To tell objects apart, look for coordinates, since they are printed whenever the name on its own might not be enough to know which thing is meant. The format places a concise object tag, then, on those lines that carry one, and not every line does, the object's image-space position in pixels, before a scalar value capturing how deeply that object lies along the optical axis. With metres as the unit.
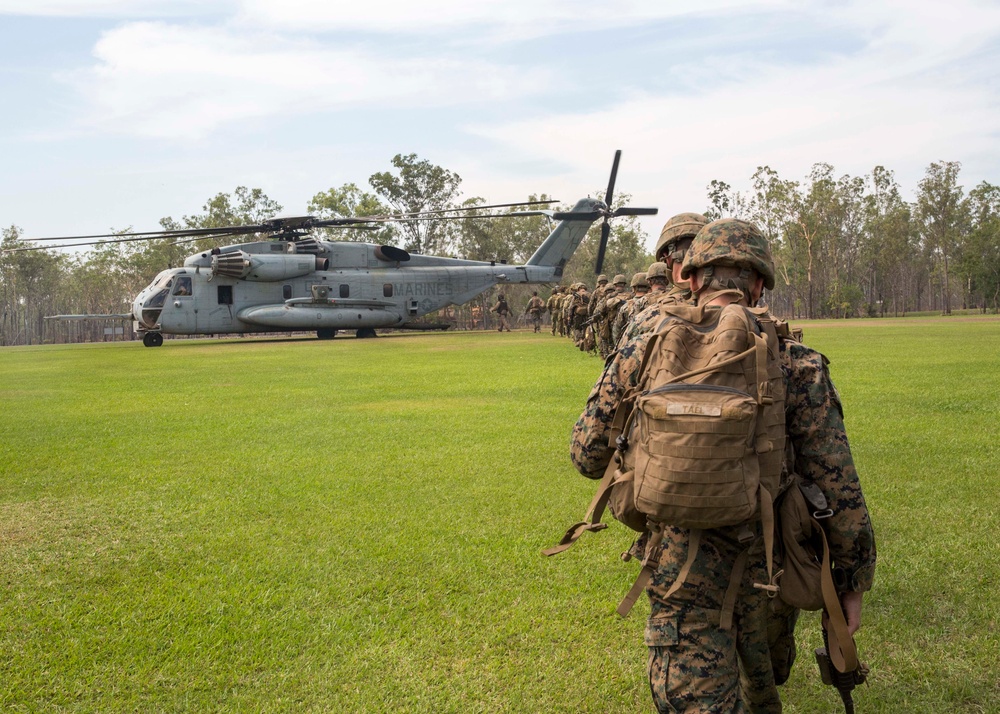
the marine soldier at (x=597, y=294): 17.16
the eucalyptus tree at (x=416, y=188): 66.09
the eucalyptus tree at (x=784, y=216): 68.06
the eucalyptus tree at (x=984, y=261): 61.12
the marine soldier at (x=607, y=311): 14.54
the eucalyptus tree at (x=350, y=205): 66.00
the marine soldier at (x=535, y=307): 30.65
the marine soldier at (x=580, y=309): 19.94
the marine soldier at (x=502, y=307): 32.44
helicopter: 27.08
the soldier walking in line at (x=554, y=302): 27.70
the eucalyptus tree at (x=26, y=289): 68.62
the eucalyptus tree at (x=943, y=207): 71.81
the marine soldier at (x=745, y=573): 2.36
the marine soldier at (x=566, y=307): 22.29
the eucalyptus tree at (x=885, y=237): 72.44
